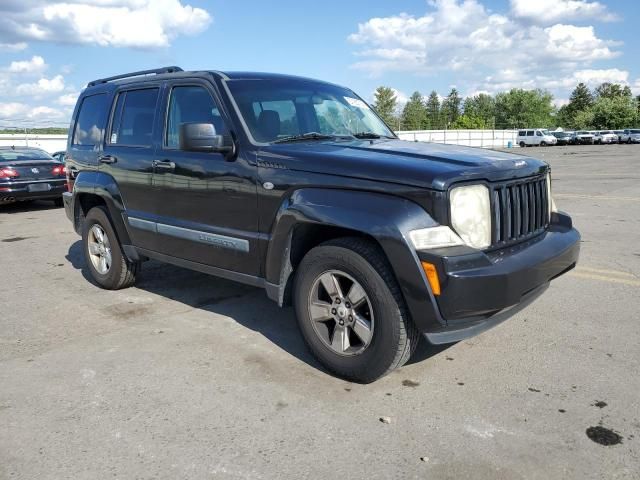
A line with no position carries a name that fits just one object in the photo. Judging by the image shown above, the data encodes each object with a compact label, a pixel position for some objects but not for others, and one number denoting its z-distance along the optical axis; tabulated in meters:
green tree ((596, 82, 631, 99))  108.16
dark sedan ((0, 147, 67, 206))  11.62
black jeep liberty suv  2.99
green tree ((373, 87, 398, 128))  94.62
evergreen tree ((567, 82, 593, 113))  113.00
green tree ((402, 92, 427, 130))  96.25
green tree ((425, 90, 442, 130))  116.88
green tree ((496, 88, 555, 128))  113.88
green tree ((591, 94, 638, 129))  79.19
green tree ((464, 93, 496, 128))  118.56
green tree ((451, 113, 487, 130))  99.19
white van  53.19
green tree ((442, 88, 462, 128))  120.75
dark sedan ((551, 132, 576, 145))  54.66
